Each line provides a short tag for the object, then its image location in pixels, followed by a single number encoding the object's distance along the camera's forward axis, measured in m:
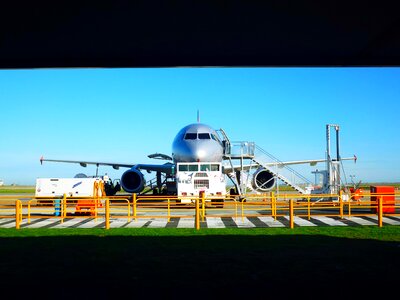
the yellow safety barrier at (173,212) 15.37
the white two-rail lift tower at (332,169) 27.81
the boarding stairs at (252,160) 29.84
